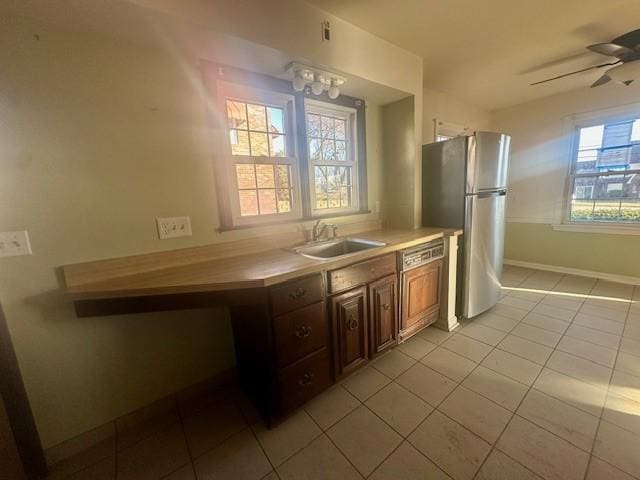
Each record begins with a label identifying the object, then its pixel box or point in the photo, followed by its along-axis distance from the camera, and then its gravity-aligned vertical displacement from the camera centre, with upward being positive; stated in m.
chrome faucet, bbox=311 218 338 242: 2.09 -0.28
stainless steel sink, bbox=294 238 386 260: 1.93 -0.41
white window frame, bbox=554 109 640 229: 3.06 +0.30
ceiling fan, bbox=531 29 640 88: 1.85 +0.96
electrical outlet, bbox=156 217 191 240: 1.51 -0.14
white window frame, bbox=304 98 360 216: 2.15 +0.36
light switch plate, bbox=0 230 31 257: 1.15 -0.14
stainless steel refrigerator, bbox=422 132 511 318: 2.23 -0.12
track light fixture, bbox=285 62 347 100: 1.65 +0.79
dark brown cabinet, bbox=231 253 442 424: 1.35 -0.81
